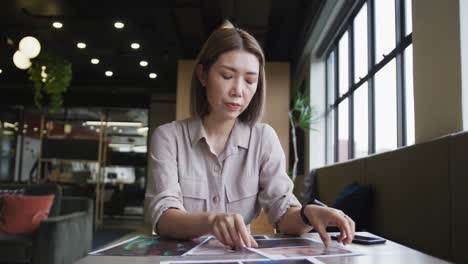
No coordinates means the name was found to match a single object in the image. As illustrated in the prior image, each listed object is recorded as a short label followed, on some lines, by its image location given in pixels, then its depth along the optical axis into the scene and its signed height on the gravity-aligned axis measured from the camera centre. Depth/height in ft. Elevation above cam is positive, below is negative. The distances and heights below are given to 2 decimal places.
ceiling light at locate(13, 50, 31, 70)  19.65 +4.83
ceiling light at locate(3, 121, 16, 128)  37.29 +3.80
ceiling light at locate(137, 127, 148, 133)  38.60 +3.80
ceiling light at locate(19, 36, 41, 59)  18.54 +5.11
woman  3.76 +0.19
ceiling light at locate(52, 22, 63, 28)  21.53 +7.07
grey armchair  13.01 -1.97
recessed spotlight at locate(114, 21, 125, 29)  21.44 +7.13
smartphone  3.19 -0.43
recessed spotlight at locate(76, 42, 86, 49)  25.08 +7.14
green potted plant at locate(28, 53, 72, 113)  21.58 +4.74
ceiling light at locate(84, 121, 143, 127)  37.52 +4.17
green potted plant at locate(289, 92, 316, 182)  21.08 +3.16
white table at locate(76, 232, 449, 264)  2.48 -0.45
